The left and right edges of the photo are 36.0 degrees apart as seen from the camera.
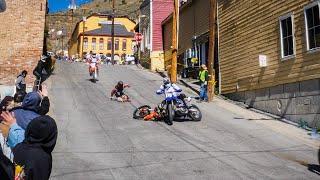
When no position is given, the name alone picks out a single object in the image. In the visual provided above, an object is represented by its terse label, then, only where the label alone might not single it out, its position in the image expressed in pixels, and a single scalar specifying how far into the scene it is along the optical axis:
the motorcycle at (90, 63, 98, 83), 28.05
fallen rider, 21.54
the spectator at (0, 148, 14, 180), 4.57
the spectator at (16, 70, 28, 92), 19.58
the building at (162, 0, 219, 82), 29.40
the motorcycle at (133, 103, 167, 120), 16.75
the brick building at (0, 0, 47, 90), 24.80
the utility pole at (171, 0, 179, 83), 26.16
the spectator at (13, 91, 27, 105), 12.03
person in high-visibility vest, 22.34
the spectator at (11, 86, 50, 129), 6.13
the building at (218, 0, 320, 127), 16.64
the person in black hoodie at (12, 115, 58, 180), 4.80
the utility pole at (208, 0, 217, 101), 22.31
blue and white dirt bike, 16.28
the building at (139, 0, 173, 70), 38.53
